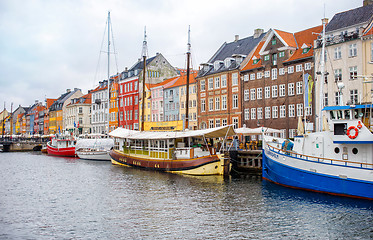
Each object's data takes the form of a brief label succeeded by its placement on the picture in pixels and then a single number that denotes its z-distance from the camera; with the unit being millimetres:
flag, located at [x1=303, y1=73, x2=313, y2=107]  29609
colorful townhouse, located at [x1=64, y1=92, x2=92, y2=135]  105875
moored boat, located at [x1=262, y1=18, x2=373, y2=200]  23188
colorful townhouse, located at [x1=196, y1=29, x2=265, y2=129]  55719
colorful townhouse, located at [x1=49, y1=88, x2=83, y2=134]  117750
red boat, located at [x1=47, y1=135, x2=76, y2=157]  70688
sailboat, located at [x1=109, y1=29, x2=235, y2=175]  35406
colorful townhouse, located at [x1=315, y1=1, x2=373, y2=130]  40000
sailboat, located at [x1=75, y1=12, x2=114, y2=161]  59425
